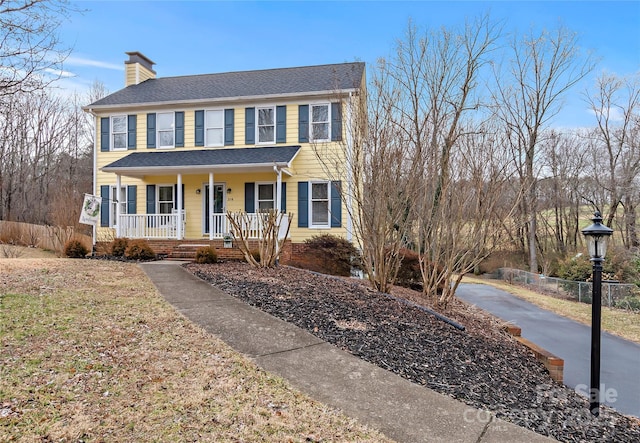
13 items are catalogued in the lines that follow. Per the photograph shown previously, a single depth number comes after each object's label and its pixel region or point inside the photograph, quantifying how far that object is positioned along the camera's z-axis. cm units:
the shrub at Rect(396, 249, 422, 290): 1109
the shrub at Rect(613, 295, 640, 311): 1196
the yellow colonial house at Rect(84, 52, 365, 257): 1375
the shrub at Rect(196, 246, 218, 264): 1095
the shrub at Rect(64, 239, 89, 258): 1249
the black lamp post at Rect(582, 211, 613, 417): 472
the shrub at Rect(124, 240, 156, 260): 1199
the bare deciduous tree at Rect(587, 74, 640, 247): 2014
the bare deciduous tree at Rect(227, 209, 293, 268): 975
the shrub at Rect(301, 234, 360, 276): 1216
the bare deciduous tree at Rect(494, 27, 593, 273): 2123
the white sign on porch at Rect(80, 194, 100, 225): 1283
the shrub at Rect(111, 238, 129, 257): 1252
